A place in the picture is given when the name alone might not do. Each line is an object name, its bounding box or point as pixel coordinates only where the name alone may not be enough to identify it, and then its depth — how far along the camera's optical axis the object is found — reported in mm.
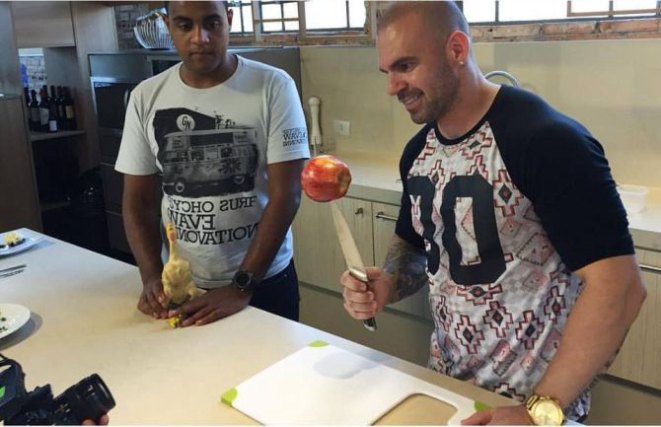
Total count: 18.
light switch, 3096
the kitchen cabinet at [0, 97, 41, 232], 3633
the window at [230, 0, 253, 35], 3830
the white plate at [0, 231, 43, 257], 1857
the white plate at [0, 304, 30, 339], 1343
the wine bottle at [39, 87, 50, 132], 4082
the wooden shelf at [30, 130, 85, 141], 3900
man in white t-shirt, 1516
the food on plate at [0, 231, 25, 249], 1907
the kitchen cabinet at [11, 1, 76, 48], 3783
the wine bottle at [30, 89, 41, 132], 4102
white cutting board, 1003
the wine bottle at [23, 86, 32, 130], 4072
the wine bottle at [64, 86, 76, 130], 4129
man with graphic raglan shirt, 961
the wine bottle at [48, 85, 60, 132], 4113
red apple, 1083
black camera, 780
